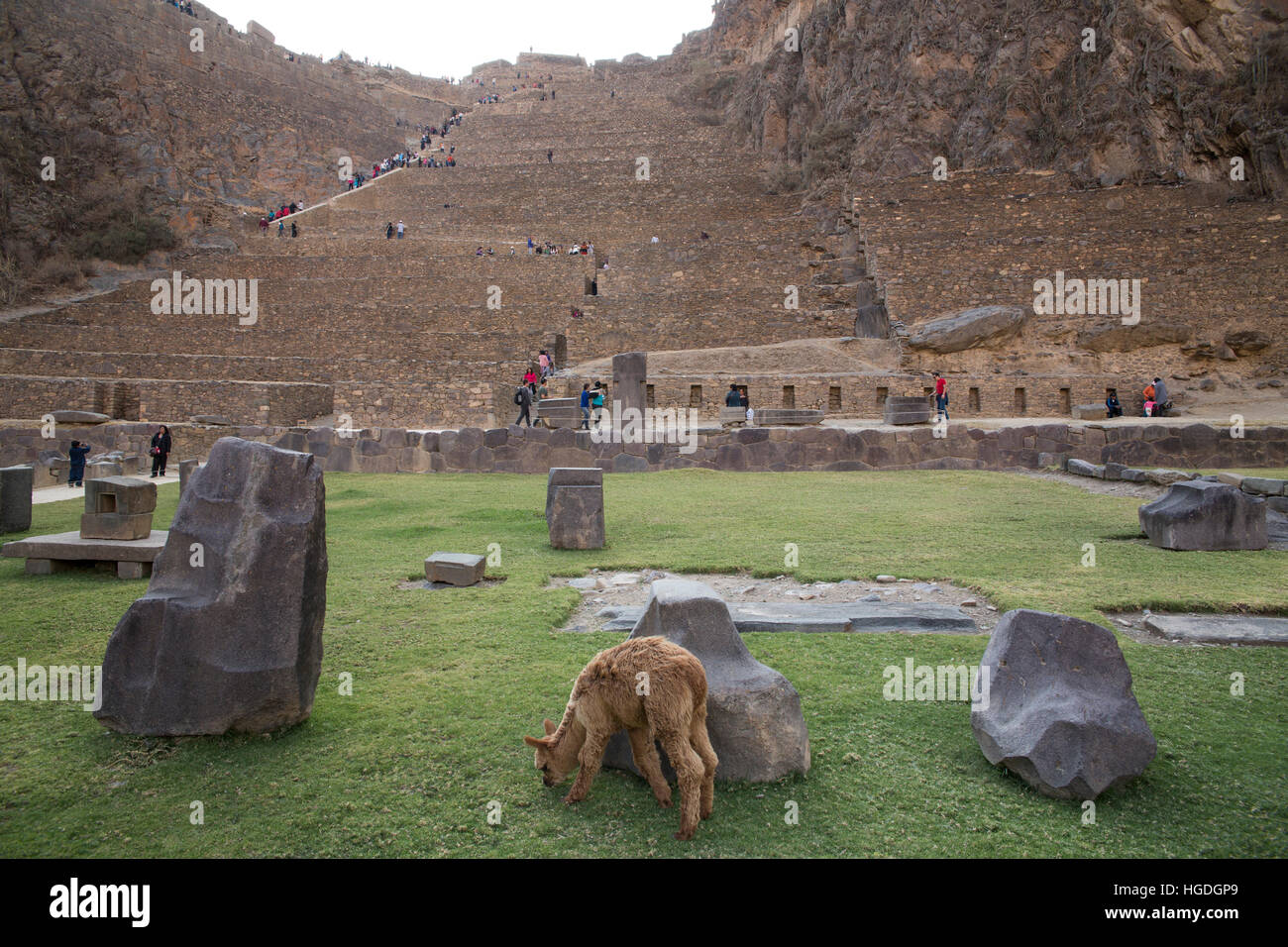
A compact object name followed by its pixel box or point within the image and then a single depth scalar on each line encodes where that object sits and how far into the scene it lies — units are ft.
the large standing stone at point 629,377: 59.47
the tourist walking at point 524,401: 61.82
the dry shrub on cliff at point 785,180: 128.98
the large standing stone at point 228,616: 11.85
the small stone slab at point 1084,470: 44.81
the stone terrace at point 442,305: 74.79
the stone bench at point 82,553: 23.22
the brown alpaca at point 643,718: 9.96
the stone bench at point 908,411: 61.16
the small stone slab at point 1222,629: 16.22
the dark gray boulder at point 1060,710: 10.25
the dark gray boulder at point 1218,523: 25.02
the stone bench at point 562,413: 60.59
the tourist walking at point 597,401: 67.97
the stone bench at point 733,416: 62.75
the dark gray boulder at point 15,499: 31.32
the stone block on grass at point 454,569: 21.76
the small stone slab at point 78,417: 64.85
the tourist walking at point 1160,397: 66.23
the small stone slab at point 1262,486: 32.27
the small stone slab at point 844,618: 17.40
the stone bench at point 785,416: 60.64
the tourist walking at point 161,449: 55.16
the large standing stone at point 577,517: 26.99
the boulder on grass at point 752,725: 10.88
